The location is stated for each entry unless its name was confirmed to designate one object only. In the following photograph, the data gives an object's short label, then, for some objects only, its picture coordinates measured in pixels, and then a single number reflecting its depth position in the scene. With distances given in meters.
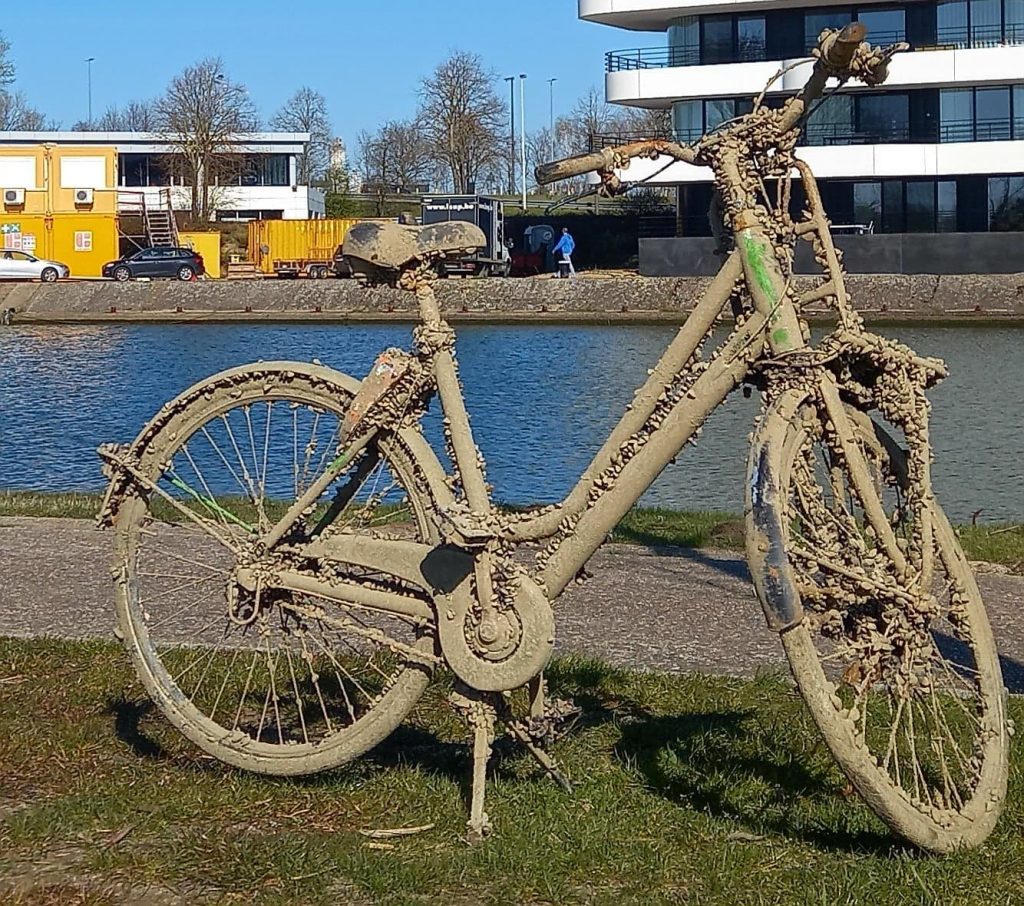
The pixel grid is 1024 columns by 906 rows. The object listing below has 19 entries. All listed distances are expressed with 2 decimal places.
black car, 59.09
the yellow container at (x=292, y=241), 64.38
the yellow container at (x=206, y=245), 64.12
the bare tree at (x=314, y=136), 106.81
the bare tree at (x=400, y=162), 100.44
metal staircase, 65.62
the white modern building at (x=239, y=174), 85.81
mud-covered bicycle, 4.49
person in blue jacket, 60.31
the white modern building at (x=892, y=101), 52.50
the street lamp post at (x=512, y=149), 98.76
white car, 59.44
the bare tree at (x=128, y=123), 130.79
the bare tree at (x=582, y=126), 97.69
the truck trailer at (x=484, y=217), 59.50
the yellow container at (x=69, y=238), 63.06
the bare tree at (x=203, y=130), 84.50
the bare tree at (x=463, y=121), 85.81
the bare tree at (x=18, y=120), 126.12
